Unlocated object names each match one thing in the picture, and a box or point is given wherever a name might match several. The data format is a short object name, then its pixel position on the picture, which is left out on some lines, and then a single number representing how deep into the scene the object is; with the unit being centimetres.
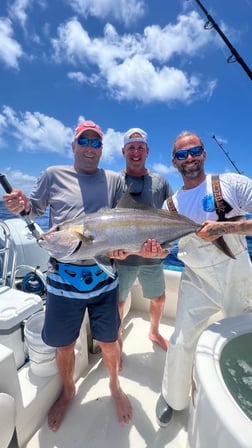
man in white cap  260
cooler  204
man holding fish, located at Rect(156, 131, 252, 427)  190
